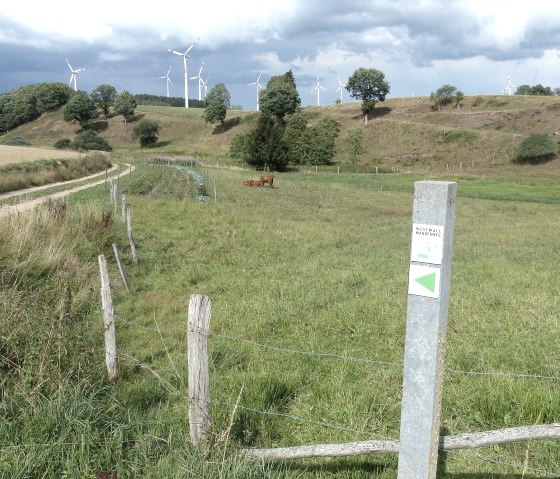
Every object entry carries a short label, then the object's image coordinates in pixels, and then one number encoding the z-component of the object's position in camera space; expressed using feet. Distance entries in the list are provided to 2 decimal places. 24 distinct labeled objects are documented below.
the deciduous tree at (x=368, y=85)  357.00
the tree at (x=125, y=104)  376.89
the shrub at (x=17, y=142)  294.11
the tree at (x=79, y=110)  362.33
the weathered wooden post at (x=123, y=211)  56.11
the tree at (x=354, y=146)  249.45
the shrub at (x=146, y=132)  329.52
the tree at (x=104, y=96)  412.36
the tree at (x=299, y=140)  243.19
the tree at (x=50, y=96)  425.69
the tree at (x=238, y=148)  246.64
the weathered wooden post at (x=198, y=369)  13.57
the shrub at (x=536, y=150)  224.53
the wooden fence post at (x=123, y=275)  35.22
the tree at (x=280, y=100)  321.73
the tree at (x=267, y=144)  207.51
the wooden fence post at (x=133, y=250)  43.62
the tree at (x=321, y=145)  245.04
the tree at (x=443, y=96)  350.64
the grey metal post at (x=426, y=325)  9.87
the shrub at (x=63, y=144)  308.42
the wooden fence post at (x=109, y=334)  20.42
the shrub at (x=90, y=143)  283.05
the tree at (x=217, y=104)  351.46
